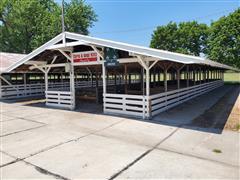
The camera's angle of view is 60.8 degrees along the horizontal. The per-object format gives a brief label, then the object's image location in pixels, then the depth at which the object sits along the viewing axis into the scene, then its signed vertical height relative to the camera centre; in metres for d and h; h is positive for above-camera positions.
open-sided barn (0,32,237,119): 7.57 +0.75
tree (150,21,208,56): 31.55 +6.99
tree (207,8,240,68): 23.08 +4.57
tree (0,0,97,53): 32.12 +9.85
